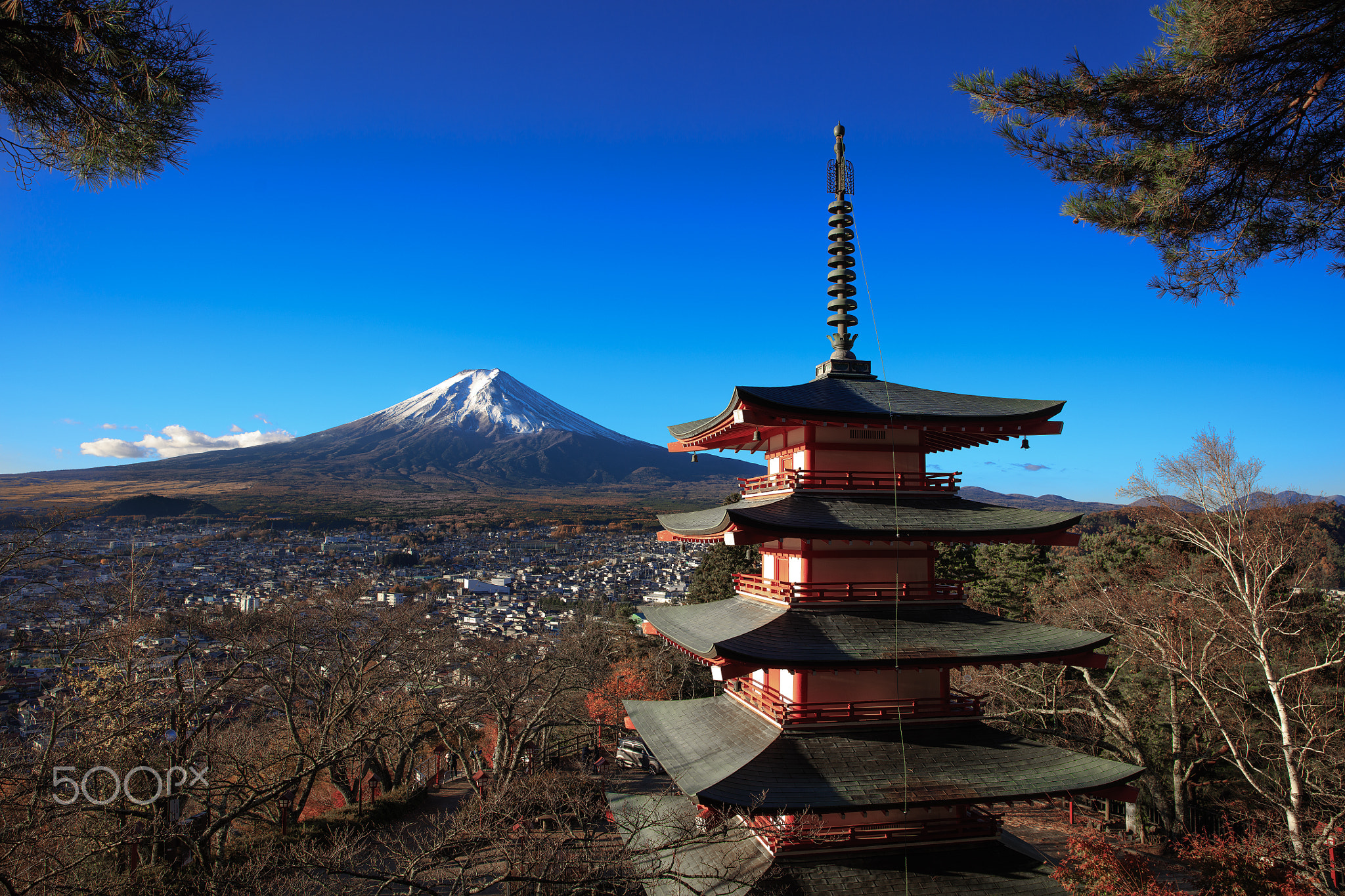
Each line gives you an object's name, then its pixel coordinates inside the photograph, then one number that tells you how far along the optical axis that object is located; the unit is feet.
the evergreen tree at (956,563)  106.83
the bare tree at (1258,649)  49.52
